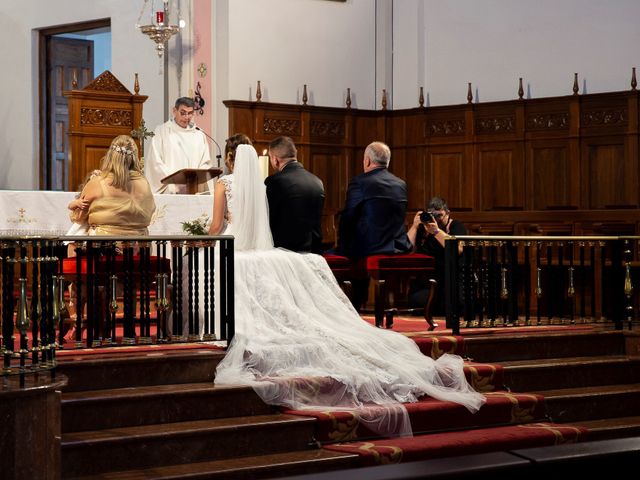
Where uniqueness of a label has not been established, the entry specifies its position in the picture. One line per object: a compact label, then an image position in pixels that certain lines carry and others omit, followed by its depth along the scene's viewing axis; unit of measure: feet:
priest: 37.91
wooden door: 45.78
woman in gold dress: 25.29
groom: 25.98
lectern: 31.37
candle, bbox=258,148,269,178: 33.05
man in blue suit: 28.53
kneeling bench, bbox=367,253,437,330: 27.89
